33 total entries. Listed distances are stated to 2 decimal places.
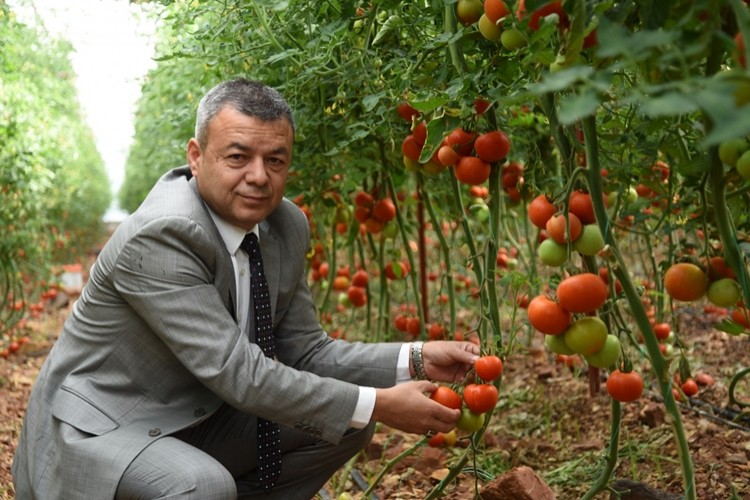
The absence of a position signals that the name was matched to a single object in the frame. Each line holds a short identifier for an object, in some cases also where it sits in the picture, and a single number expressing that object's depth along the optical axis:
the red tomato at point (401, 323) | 2.89
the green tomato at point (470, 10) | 1.44
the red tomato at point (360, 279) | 2.96
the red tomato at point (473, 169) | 1.58
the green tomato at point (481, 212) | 2.65
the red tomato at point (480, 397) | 1.60
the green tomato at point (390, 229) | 2.63
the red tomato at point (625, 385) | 1.40
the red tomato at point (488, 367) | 1.59
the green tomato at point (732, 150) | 1.07
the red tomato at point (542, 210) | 1.36
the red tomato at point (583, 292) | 1.22
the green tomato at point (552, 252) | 1.30
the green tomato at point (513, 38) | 1.23
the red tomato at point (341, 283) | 3.33
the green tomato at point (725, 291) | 1.24
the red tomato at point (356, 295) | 2.97
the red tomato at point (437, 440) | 2.22
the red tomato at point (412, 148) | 1.87
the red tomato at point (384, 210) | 2.58
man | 1.62
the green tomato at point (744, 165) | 1.03
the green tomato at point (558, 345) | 1.32
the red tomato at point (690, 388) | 2.23
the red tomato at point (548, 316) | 1.27
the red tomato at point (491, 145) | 1.56
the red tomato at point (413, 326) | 2.83
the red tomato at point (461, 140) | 1.61
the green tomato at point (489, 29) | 1.30
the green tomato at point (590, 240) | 1.25
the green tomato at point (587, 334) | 1.27
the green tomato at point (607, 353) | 1.33
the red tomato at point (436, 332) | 2.69
